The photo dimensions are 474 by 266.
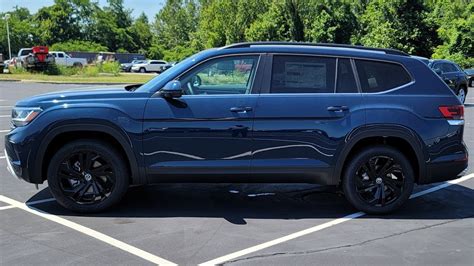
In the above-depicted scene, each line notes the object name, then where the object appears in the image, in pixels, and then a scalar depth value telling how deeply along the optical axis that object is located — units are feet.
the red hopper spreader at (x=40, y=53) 120.65
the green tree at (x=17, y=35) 260.21
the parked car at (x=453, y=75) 58.95
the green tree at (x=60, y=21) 287.28
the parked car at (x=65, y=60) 165.14
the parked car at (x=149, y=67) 200.13
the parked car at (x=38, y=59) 121.29
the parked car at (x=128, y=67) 208.54
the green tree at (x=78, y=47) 262.26
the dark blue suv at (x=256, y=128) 17.46
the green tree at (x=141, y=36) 325.21
